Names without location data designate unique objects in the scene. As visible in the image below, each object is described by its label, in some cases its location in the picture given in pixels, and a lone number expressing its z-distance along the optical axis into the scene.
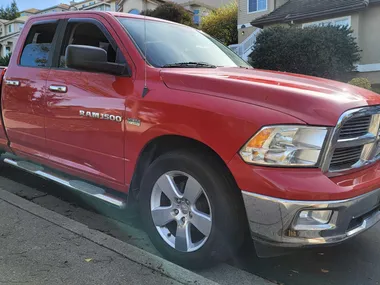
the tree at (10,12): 67.38
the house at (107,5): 38.06
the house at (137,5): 33.44
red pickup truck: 2.29
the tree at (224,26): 26.00
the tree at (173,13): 28.20
